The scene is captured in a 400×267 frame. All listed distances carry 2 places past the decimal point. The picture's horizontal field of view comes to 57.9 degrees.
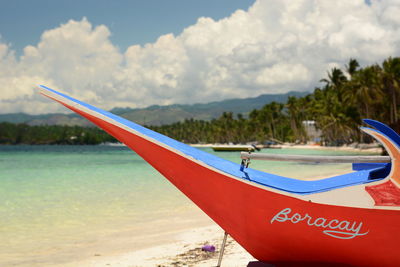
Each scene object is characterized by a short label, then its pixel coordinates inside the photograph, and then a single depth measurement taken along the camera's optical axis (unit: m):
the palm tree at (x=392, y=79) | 40.72
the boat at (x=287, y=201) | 3.08
